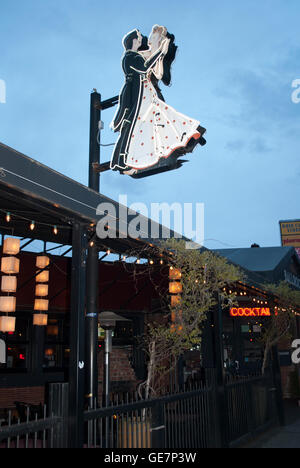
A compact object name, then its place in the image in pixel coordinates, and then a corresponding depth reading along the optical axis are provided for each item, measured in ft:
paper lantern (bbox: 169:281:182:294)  27.52
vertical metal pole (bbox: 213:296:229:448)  27.63
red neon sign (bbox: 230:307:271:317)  48.75
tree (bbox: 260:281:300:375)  42.96
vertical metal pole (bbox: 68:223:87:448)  17.24
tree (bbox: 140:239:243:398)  26.00
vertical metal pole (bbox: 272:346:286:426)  39.52
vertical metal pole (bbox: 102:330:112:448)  24.14
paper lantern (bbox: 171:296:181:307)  27.32
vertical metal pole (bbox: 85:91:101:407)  26.71
